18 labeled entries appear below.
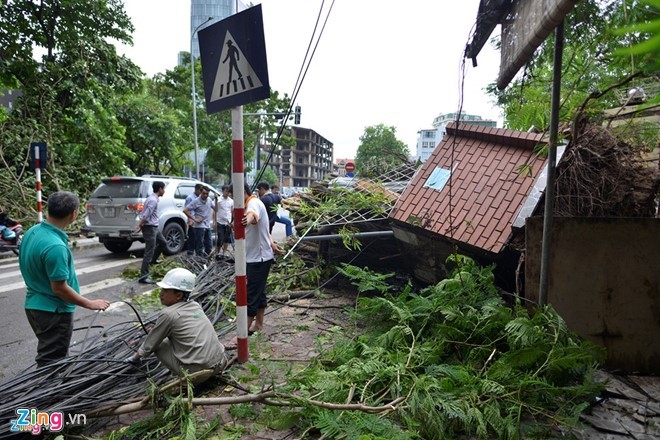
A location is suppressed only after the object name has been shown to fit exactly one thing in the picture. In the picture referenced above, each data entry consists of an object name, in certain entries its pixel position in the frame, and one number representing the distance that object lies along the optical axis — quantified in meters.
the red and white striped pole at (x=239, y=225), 3.38
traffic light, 15.99
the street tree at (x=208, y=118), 23.31
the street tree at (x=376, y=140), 54.53
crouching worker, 2.83
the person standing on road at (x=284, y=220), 10.25
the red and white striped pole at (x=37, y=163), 8.98
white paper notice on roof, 5.16
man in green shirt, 2.68
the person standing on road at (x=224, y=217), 8.65
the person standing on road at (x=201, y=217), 8.41
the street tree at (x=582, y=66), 3.23
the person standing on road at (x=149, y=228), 6.94
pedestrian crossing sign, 3.22
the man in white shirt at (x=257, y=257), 4.30
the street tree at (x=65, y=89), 11.34
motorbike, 8.57
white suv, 8.81
